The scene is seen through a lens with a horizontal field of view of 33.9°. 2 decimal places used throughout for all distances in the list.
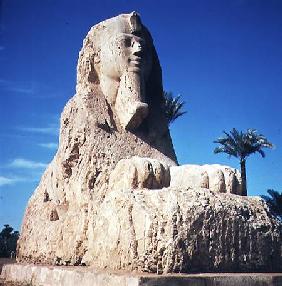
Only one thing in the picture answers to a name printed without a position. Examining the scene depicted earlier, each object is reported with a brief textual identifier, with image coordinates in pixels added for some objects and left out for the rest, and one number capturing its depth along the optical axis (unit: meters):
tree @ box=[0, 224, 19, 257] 24.04
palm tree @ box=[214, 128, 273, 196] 21.81
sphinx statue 3.67
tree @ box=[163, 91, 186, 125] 19.48
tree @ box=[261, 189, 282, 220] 19.11
